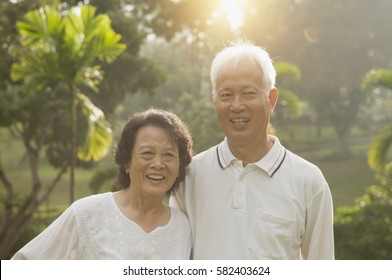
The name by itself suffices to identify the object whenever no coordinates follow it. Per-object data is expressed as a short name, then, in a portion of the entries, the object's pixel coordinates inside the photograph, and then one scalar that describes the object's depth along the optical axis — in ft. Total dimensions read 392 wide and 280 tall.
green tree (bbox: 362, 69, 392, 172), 35.94
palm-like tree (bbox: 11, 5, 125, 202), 31.14
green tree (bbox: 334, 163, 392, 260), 36.14
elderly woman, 9.55
